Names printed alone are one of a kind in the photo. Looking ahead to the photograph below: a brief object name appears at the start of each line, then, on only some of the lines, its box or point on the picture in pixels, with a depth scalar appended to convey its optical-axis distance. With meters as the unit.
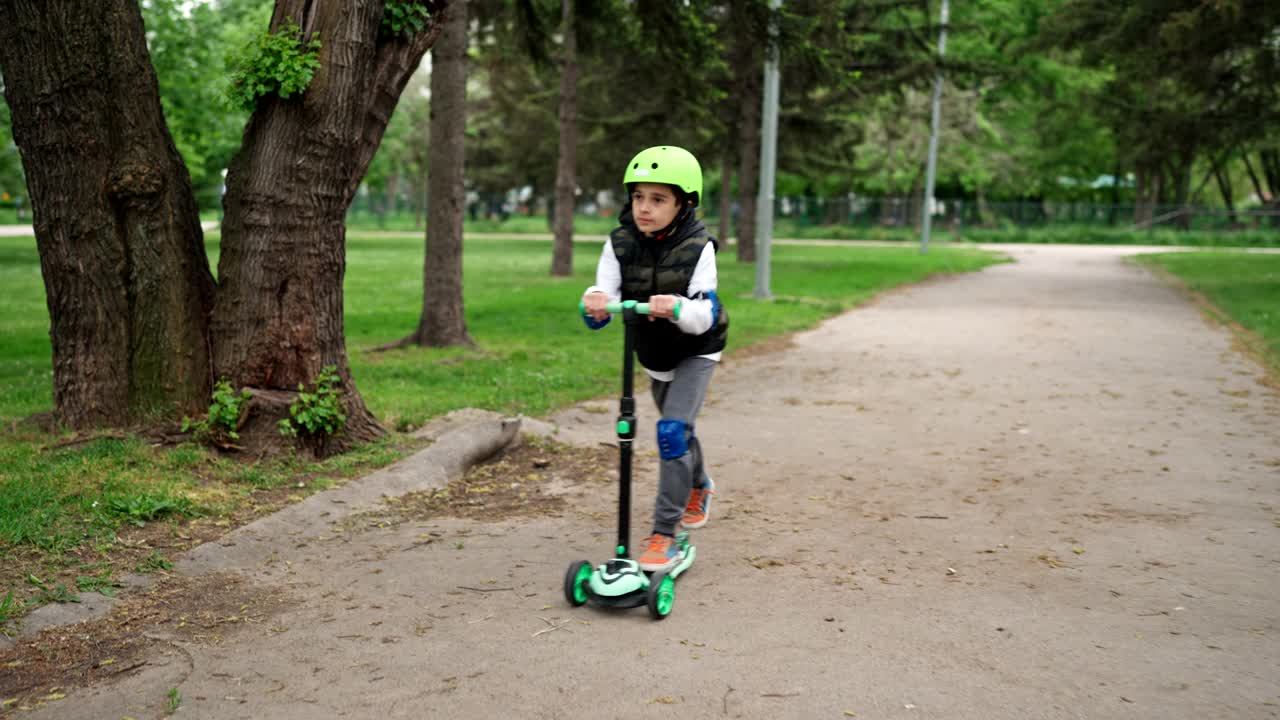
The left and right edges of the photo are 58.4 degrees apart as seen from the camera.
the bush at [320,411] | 6.54
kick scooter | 4.44
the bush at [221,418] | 6.44
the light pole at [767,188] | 17.92
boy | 4.62
